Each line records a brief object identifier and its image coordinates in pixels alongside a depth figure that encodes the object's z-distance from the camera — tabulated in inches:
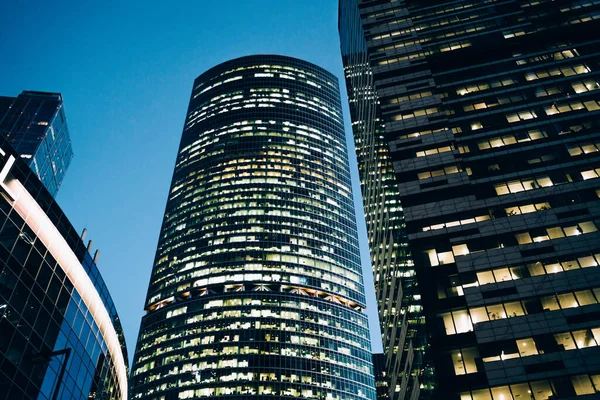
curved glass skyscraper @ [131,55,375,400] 5132.9
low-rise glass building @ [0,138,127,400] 1240.2
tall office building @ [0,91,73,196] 5989.2
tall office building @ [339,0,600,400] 2097.7
